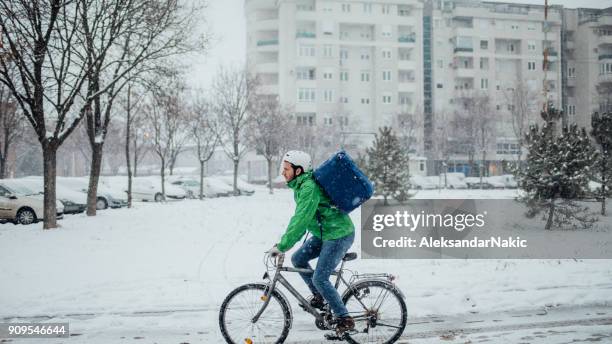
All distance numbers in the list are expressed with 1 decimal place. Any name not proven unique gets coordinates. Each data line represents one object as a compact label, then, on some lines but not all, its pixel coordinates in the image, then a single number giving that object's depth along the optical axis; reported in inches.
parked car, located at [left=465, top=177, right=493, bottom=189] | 1942.5
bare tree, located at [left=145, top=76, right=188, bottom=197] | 1220.4
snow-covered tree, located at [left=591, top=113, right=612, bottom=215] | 780.0
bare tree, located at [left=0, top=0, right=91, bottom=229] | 550.3
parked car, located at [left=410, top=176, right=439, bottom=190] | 1922.4
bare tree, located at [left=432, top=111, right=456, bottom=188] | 2383.1
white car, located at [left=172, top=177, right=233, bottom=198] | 1454.2
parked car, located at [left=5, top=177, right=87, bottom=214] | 817.3
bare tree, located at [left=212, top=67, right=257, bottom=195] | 1480.1
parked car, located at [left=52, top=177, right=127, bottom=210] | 1012.5
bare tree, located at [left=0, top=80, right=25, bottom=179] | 1080.8
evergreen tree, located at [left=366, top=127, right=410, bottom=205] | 956.6
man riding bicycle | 180.7
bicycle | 191.6
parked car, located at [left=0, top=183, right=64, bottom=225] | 690.2
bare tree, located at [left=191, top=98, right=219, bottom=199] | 1444.4
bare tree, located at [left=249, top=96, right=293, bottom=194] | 1590.8
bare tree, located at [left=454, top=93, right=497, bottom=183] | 2249.0
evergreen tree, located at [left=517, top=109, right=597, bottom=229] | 577.9
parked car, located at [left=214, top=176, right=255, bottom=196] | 1641.2
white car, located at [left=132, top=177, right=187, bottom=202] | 1267.2
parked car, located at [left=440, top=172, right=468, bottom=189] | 1988.2
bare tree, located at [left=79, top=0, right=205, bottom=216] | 624.4
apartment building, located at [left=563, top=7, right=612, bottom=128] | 2888.8
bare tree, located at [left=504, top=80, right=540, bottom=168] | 2174.0
